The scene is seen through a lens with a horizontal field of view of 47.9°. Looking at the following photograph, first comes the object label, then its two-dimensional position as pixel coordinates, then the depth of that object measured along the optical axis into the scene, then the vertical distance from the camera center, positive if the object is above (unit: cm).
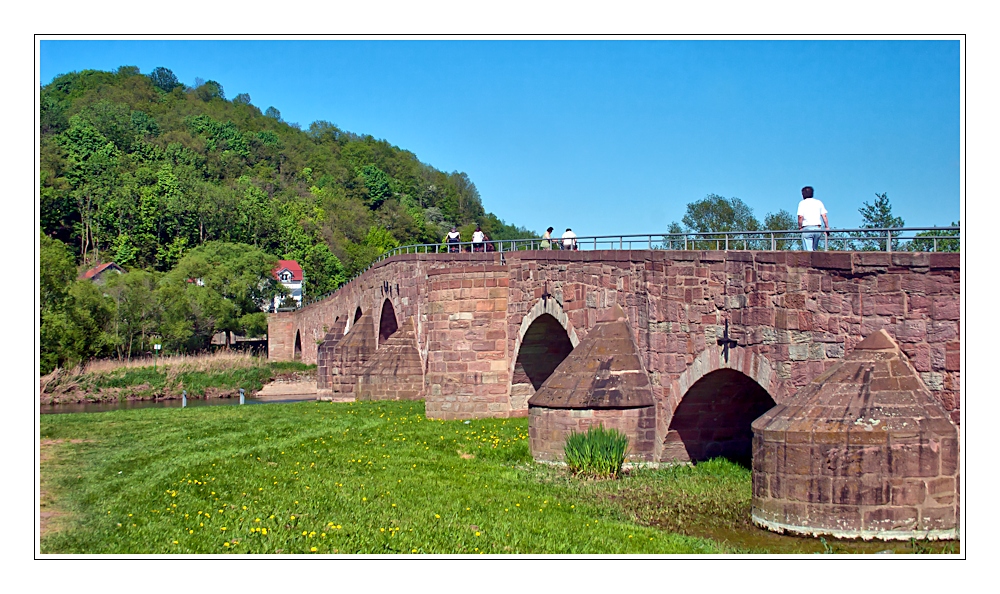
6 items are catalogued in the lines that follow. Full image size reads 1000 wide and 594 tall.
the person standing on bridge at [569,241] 2296 +178
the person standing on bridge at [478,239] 2860 +223
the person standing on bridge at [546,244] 2550 +185
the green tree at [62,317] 4338 +40
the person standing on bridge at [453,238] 3007 +240
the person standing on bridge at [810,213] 1429 +141
